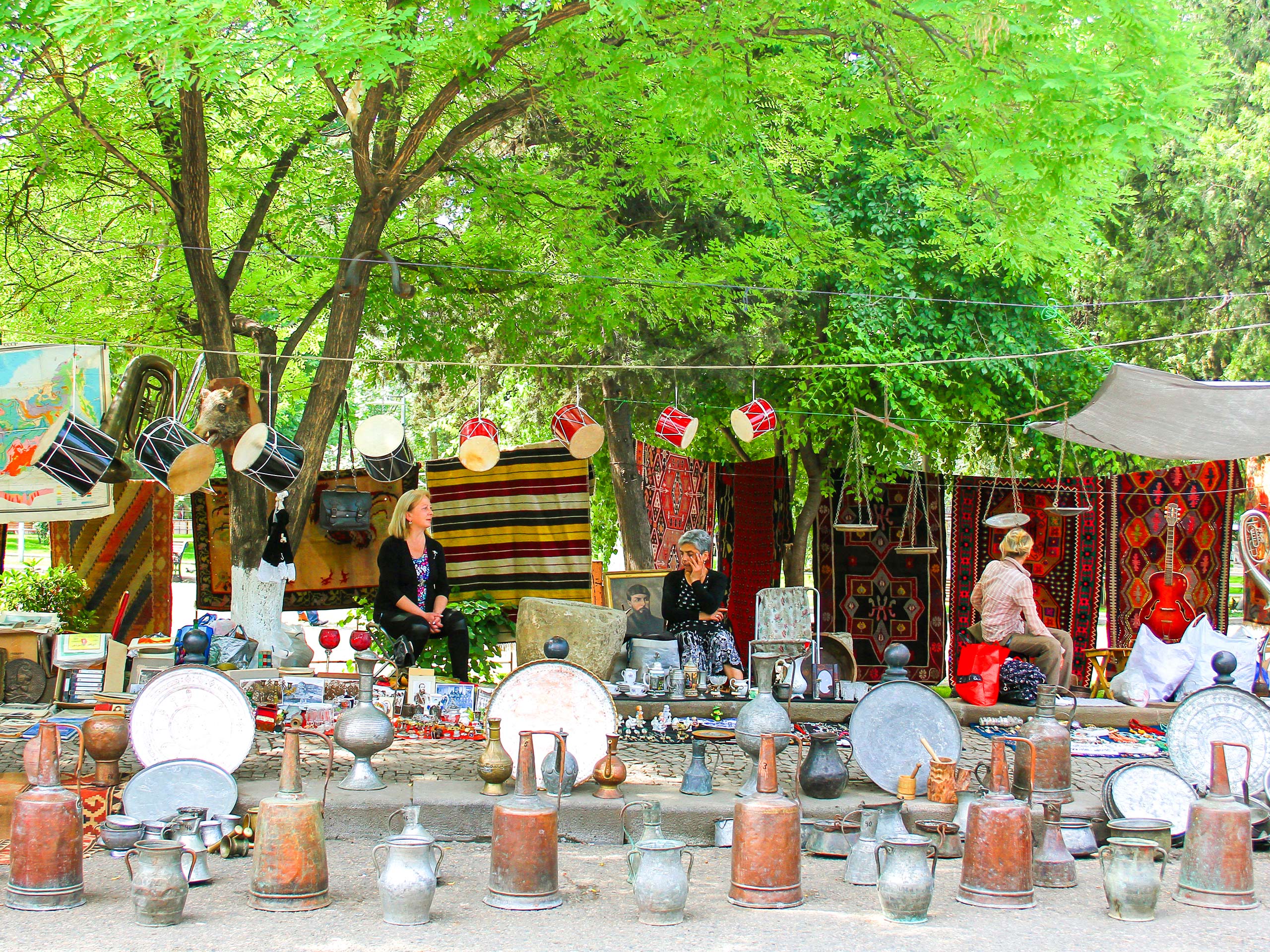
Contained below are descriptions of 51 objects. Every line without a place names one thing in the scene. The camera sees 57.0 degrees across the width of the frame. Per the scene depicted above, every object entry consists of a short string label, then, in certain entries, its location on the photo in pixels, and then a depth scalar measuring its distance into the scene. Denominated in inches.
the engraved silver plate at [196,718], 221.3
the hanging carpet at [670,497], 432.1
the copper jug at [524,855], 179.2
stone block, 336.5
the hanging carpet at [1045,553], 449.7
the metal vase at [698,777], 233.9
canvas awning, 285.4
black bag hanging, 411.2
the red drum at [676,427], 374.0
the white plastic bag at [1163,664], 358.3
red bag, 337.7
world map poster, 304.3
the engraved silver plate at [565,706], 227.1
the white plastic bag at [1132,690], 354.3
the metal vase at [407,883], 169.2
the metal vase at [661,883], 173.5
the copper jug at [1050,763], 224.1
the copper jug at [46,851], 171.5
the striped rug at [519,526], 433.4
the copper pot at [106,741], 224.8
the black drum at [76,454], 276.2
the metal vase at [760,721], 221.6
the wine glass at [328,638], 307.3
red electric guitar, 445.7
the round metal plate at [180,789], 203.9
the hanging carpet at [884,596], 458.3
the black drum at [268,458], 303.9
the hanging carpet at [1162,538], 446.6
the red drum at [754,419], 377.4
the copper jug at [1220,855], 186.9
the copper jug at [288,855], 173.8
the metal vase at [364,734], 228.8
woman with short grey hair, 338.0
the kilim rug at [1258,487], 425.7
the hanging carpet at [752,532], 462.6
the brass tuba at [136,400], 300.5
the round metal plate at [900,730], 231.8
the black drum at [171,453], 288.7
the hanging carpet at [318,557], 440.5
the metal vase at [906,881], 174.2
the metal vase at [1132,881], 179.2
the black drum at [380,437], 370.9
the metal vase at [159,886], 164.6
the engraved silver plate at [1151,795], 218.8
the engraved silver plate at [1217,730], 228.5
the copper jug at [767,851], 180.4
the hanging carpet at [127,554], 440.5
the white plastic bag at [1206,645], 346.6
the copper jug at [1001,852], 181.8
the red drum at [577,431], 386.3
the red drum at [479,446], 373.4
